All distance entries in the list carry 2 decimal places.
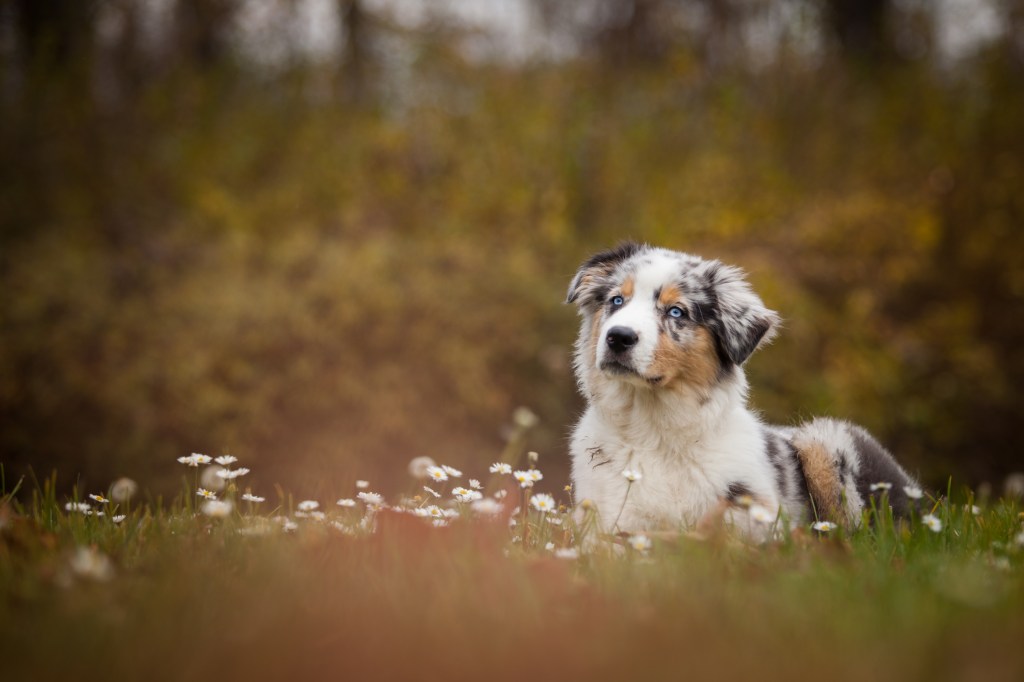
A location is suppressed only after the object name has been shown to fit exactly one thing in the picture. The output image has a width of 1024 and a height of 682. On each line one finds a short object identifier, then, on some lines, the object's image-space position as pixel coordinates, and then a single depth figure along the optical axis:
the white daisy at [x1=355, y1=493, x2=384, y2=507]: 3.71
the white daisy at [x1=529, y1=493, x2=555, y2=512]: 3.72
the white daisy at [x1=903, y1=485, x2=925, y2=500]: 3.72
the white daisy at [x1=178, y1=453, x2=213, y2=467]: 3.70
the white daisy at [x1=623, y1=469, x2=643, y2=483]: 3.39
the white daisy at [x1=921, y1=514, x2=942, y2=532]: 3.47
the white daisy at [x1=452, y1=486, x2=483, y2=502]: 3.85
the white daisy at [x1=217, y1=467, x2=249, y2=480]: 3.47
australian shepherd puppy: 3.89
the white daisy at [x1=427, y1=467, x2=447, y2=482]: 3.70
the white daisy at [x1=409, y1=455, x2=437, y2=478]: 3.90
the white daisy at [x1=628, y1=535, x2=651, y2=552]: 3.21
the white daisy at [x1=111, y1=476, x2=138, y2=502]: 3.71
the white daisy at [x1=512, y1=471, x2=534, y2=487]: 3.78
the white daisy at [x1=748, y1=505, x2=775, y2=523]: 3.14
